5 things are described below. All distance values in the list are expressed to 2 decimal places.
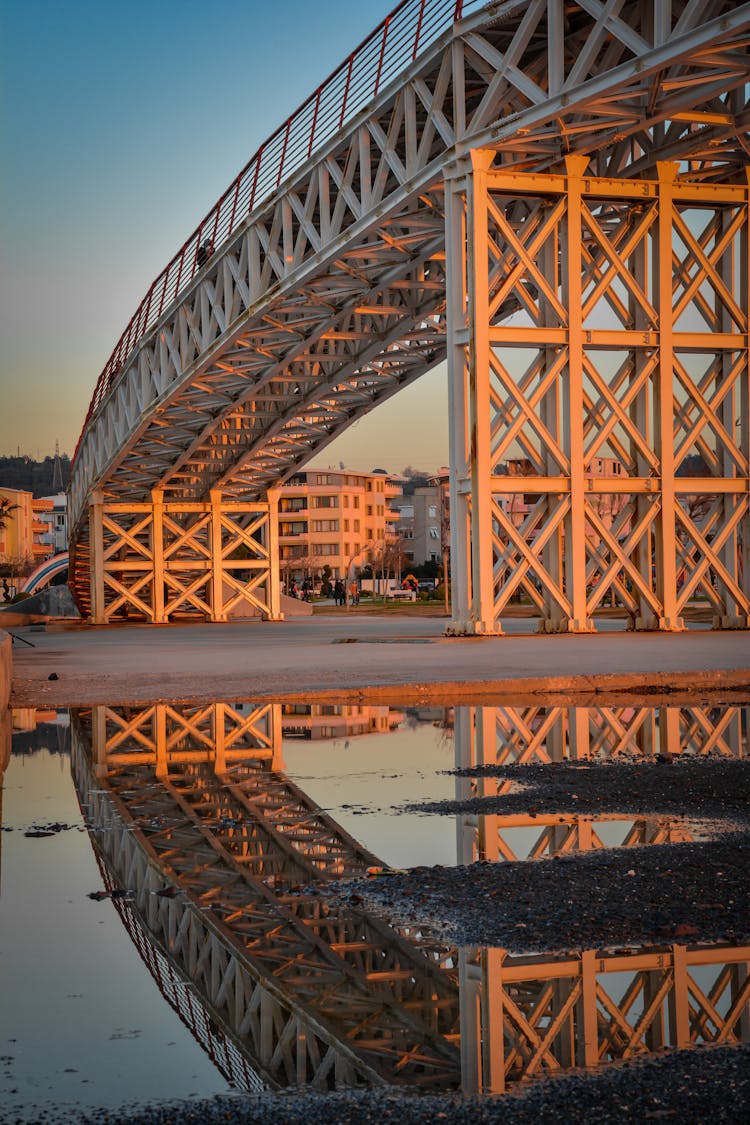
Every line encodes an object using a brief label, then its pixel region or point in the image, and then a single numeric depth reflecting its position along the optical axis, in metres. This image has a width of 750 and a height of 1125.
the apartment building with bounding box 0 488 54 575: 156.25
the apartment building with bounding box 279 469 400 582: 145.25
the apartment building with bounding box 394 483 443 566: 170.38
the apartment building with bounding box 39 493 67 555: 187.35
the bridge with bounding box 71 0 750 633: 21.86
